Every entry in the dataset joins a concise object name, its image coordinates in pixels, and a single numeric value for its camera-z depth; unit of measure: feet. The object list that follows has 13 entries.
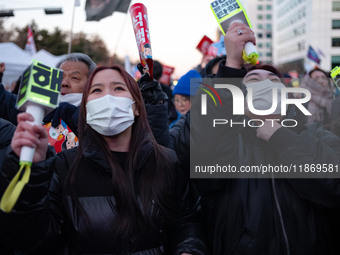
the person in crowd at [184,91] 14.46
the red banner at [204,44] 24.79
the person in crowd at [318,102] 12.42
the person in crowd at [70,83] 9.51
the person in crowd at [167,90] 16.20
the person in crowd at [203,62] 21.79
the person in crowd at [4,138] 6.60
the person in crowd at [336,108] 10.94
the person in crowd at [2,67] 13.21
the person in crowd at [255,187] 5.92
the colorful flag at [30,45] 31.73
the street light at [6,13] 34.13
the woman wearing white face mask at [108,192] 5.25
